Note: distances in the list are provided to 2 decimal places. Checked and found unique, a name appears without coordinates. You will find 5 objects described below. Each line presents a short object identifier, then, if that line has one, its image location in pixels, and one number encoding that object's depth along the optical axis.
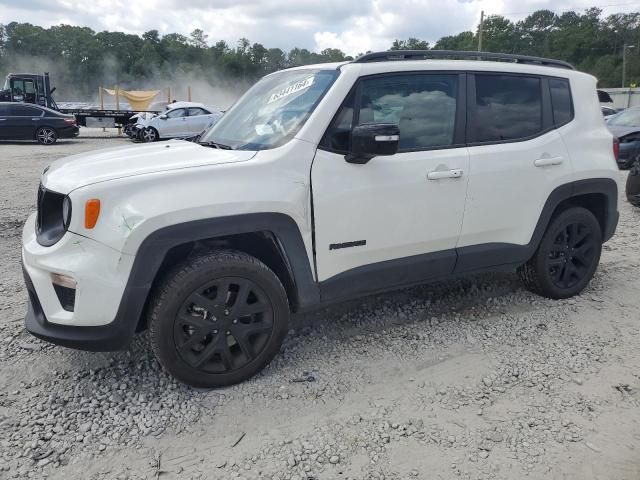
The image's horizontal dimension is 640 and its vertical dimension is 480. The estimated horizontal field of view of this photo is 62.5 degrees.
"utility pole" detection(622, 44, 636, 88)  68.69
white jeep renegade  2.73
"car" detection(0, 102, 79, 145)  18.14
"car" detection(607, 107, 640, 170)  11.22
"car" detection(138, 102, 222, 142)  18.84
